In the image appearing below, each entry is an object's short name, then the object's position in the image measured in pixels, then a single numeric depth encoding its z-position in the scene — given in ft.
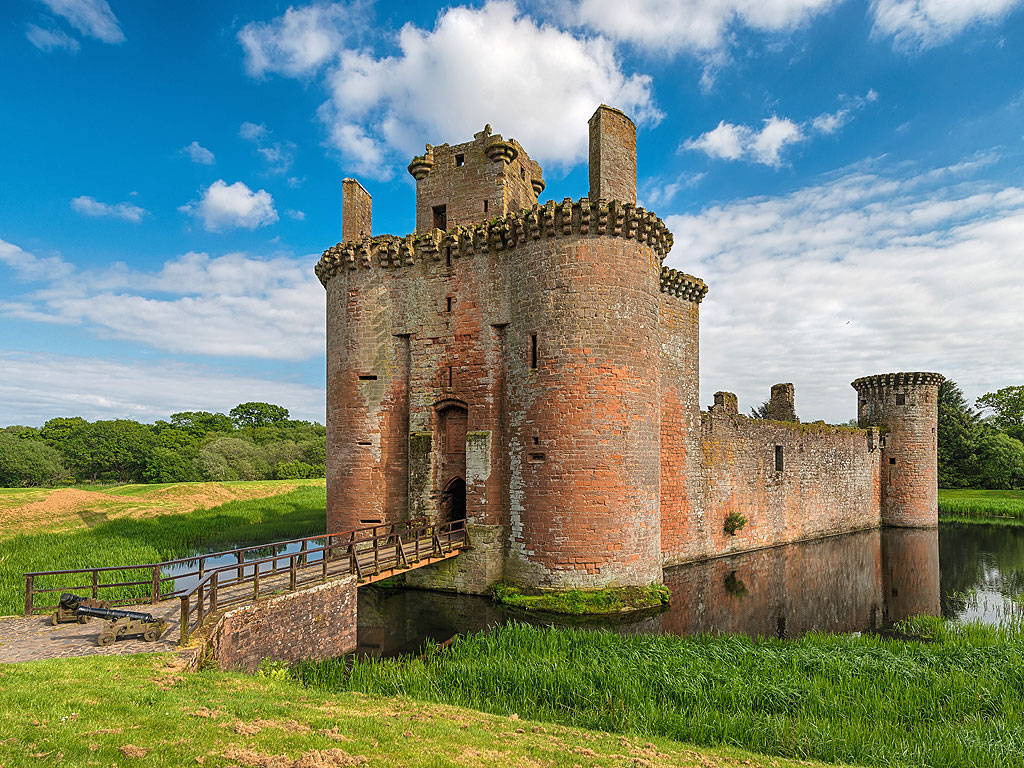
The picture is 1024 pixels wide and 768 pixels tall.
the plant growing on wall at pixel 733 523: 71.61
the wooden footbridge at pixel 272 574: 31.17
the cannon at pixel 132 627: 26.71
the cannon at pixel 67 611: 30.19
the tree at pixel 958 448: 154.40
